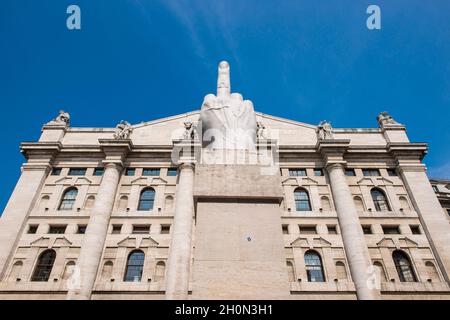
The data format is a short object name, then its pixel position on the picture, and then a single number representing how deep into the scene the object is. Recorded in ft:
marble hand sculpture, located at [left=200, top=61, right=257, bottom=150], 29.89
